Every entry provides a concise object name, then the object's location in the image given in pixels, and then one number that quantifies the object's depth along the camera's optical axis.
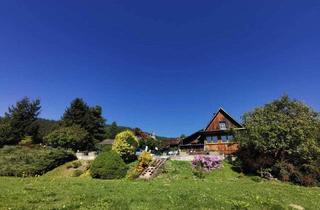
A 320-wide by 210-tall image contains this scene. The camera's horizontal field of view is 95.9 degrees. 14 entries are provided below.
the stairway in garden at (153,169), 16.49
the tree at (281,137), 16.01
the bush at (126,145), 20.34
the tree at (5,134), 32.55
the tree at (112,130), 68.88
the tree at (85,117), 41.65
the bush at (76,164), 20.93
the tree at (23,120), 35.25
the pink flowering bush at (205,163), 18.47
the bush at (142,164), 17.64
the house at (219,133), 24.50
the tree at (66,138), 28.93
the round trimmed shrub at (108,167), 15.51
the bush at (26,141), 33.08
